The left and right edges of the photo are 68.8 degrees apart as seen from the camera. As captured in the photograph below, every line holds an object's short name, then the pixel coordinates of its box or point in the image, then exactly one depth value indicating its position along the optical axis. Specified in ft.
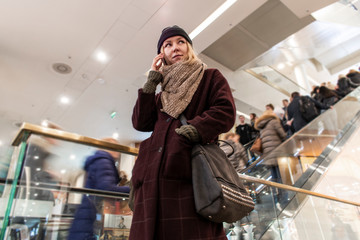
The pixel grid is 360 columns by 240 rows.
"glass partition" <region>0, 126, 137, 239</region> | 3.88
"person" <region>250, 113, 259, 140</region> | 27.54
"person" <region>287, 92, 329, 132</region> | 23.35
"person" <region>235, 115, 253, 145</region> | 27.66
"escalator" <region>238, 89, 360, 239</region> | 8.59
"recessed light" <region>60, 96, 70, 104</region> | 30.30
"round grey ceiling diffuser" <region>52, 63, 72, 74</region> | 24.85
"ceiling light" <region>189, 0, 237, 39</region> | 19.33
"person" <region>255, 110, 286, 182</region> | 20.29
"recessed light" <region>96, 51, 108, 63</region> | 23.24
